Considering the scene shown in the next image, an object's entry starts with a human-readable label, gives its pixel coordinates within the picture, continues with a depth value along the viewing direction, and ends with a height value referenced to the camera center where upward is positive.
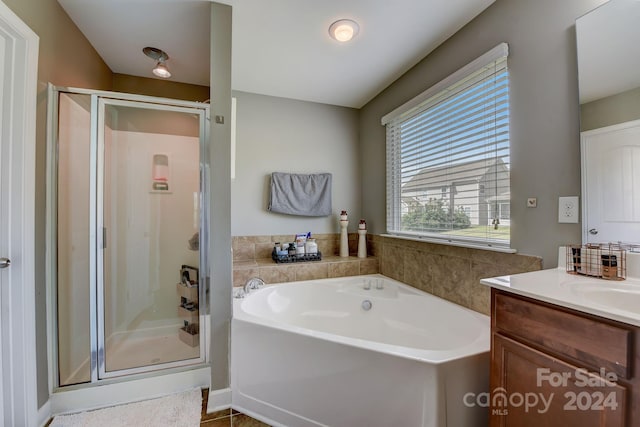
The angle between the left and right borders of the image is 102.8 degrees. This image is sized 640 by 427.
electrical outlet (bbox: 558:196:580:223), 1.15 +0.03
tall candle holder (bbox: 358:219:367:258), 2.66 -0.27
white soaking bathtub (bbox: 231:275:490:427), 1.11 -0.79
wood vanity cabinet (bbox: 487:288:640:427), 0.69 -0.48
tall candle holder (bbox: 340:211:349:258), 2.71 -0.24
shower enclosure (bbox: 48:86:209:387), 1.63 -0.13
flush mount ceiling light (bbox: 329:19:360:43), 1.63 +1.22
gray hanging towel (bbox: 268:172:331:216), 2.60 +0.22
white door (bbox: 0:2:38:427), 1.25 -0.05
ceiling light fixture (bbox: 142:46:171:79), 2.07 +1.32
